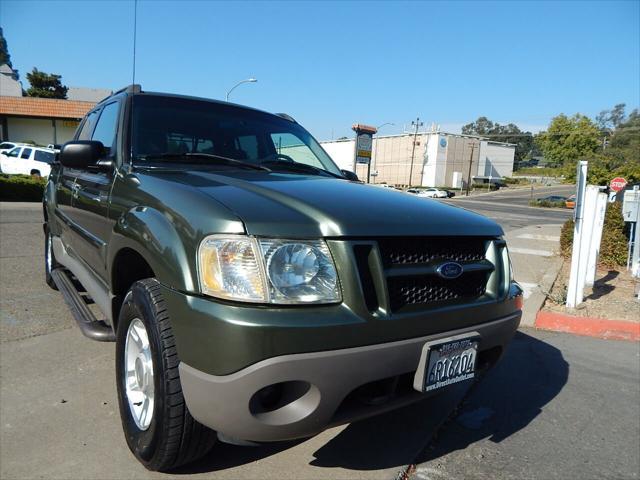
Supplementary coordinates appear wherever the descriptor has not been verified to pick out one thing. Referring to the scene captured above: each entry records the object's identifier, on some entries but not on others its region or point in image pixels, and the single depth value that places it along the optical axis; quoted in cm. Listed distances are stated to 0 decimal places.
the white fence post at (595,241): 659
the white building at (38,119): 3684
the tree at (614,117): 11862
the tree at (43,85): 6266
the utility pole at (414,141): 7400
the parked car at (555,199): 5372
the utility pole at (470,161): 7131
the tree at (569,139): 8744
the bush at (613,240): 883
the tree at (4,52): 9975
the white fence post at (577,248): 541
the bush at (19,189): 1534
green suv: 176
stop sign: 1748
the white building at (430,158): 7476
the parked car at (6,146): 2582
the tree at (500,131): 14650
